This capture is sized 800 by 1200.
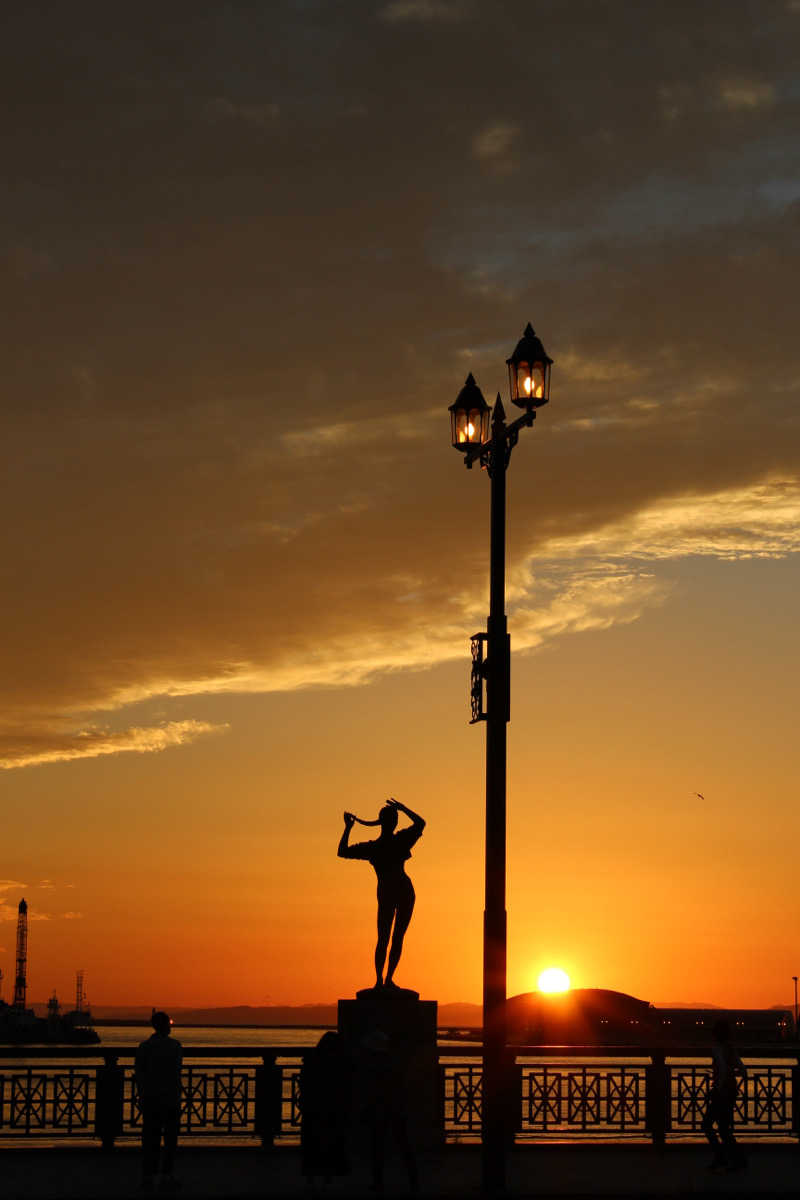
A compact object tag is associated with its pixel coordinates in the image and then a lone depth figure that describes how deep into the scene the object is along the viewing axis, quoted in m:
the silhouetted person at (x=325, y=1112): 16.41
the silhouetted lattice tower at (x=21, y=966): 179.25
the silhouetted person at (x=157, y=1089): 16.94
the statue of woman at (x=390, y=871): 21.34
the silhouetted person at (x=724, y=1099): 19.84
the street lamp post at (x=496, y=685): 16.70
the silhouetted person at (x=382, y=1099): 17.00
